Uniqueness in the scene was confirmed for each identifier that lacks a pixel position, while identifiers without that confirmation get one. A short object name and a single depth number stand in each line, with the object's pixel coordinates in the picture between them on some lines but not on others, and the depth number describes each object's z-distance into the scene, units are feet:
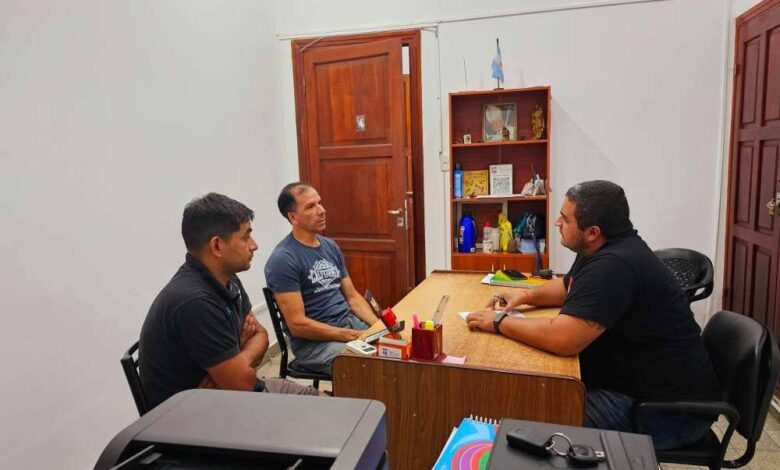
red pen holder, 5.09
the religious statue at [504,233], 11.62
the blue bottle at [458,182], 11.84
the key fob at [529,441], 2.52
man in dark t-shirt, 5.22
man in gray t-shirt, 7.52
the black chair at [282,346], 7.69
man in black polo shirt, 4.88
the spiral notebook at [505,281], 7.89
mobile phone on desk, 8.21
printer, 2.08
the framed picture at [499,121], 11.68
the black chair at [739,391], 4.90
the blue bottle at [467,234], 11.93
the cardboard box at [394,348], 5.18
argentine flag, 11.11
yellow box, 12.06
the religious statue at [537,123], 11.44
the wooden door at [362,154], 12.01
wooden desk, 4.72
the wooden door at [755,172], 8.99
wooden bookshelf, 11.43
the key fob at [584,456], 2.42
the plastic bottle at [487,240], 11.76
